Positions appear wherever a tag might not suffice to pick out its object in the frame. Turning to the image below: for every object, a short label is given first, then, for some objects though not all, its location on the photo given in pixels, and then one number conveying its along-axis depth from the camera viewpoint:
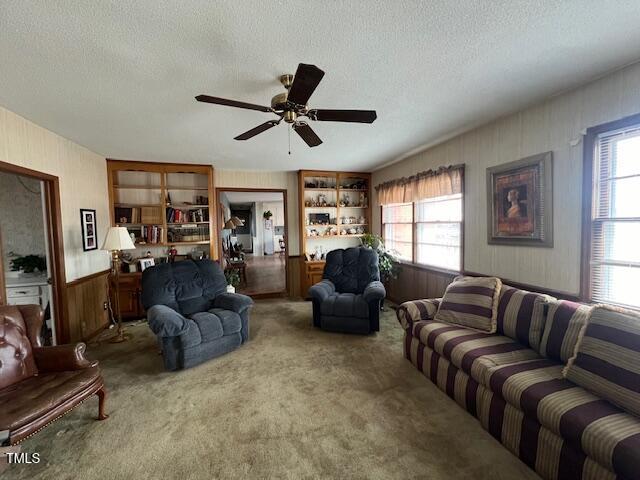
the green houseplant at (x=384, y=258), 4.60
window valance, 3.47
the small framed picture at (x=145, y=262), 4.41
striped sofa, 1.32
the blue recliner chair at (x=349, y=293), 3.49
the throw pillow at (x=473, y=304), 2.40
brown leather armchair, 1.62
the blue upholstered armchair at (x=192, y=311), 2.73
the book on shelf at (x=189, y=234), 4.78
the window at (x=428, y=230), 3.66
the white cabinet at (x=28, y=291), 3.13
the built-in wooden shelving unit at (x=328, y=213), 5.36
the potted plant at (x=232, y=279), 4.82
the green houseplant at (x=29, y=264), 3.42
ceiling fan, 1.54
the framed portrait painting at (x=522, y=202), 2.50
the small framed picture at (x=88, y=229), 3.60
